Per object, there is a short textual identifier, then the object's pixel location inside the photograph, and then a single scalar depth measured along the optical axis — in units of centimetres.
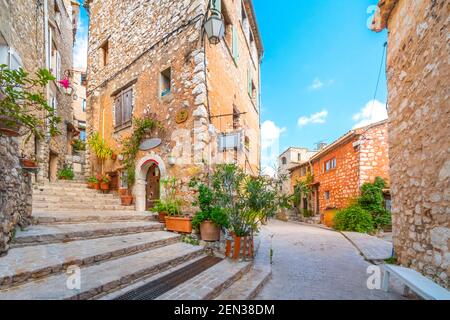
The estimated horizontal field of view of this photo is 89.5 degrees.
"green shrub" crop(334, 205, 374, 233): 902
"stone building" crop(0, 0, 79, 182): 580
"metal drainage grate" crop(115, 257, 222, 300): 262
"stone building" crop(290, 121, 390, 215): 990
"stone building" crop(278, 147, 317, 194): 2788
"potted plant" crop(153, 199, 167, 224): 562
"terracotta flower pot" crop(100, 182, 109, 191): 793
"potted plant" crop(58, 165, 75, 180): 971
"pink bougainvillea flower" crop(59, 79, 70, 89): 850
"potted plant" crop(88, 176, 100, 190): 805
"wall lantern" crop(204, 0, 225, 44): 509
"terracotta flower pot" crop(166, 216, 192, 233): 498
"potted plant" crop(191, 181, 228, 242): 474
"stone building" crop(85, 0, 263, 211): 580
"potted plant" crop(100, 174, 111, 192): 793
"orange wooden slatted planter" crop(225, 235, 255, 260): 428
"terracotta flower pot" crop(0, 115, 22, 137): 245
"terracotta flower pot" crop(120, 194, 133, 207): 693
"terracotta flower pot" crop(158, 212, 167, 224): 561
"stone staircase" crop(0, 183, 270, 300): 241
